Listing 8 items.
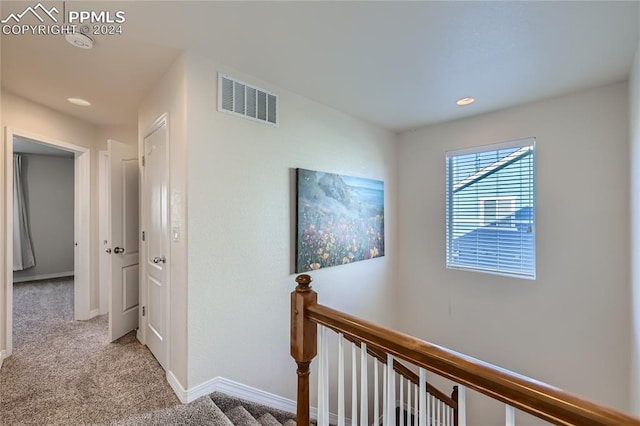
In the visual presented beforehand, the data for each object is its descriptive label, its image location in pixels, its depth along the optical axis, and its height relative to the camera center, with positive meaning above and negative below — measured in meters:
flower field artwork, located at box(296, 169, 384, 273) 2.53 -0.07
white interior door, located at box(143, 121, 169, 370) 2.19 -0.22
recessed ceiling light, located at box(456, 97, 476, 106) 2.60 +1.04
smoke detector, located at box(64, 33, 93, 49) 1.67 +1.05
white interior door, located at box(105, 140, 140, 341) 2.73 -0.26
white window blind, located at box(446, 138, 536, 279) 2.74 +0.04
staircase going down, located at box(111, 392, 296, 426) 1.62 -1.21
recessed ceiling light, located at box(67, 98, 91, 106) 2.63 +1.07
